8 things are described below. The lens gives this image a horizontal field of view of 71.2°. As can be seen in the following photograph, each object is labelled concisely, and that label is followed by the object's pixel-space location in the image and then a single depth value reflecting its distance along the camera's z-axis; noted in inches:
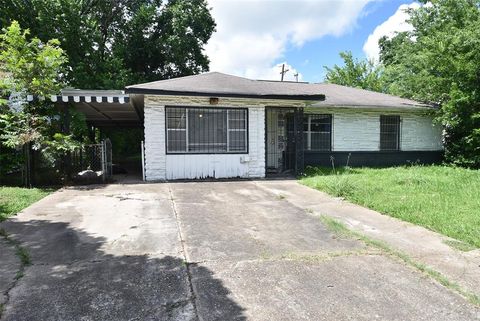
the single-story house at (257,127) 406.9
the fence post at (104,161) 409.4
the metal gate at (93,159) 414.6
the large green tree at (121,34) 752.3
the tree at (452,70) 507.8
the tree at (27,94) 359.6
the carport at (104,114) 385.7
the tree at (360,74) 1125.7
